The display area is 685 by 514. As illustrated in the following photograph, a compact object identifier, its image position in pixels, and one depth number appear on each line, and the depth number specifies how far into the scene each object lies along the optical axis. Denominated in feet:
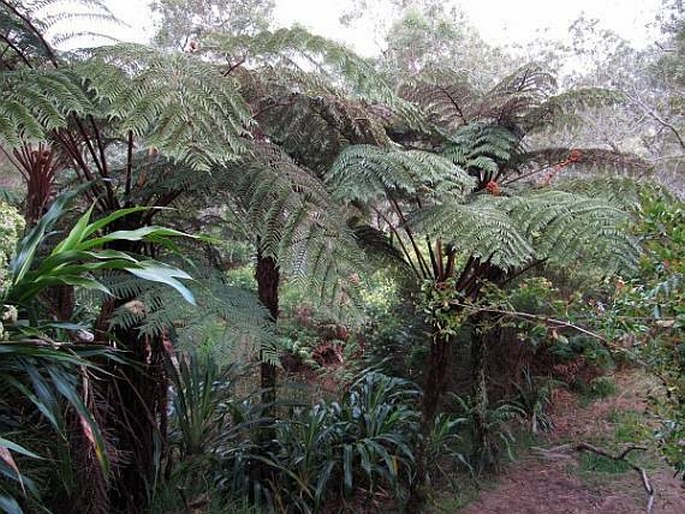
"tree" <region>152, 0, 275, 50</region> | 33.04
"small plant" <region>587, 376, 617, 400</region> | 15.34
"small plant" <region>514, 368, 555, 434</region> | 13.60
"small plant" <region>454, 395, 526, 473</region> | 11.42
